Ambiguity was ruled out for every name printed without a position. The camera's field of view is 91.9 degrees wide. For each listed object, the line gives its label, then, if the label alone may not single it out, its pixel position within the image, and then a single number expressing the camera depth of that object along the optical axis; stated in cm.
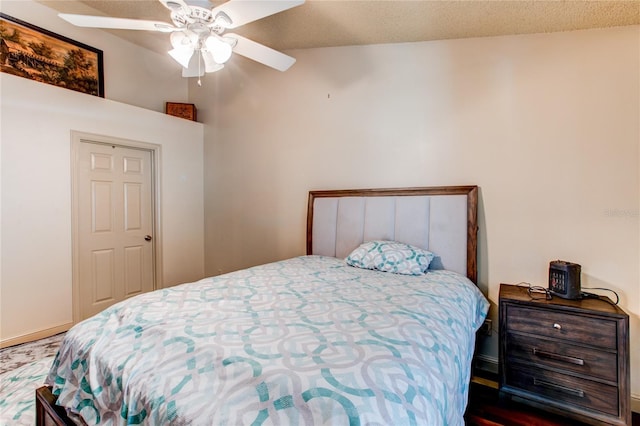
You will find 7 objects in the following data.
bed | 79
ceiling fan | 166
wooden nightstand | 167
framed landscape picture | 274
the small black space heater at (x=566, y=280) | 187
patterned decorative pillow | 219
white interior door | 308
